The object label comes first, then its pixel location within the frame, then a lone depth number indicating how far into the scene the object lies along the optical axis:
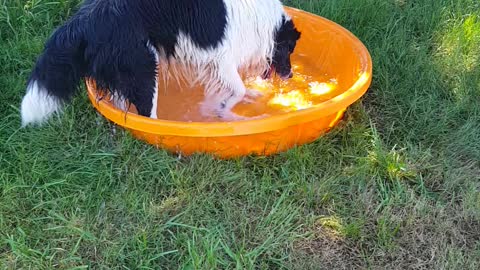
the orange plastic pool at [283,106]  3.09
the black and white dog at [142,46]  3.06
